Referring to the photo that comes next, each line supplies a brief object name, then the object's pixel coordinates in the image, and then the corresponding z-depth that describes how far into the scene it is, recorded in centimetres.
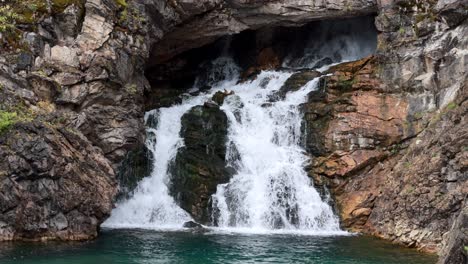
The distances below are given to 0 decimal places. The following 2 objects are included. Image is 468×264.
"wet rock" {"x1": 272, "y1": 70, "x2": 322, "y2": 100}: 3086
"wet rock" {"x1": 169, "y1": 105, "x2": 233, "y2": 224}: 2553
